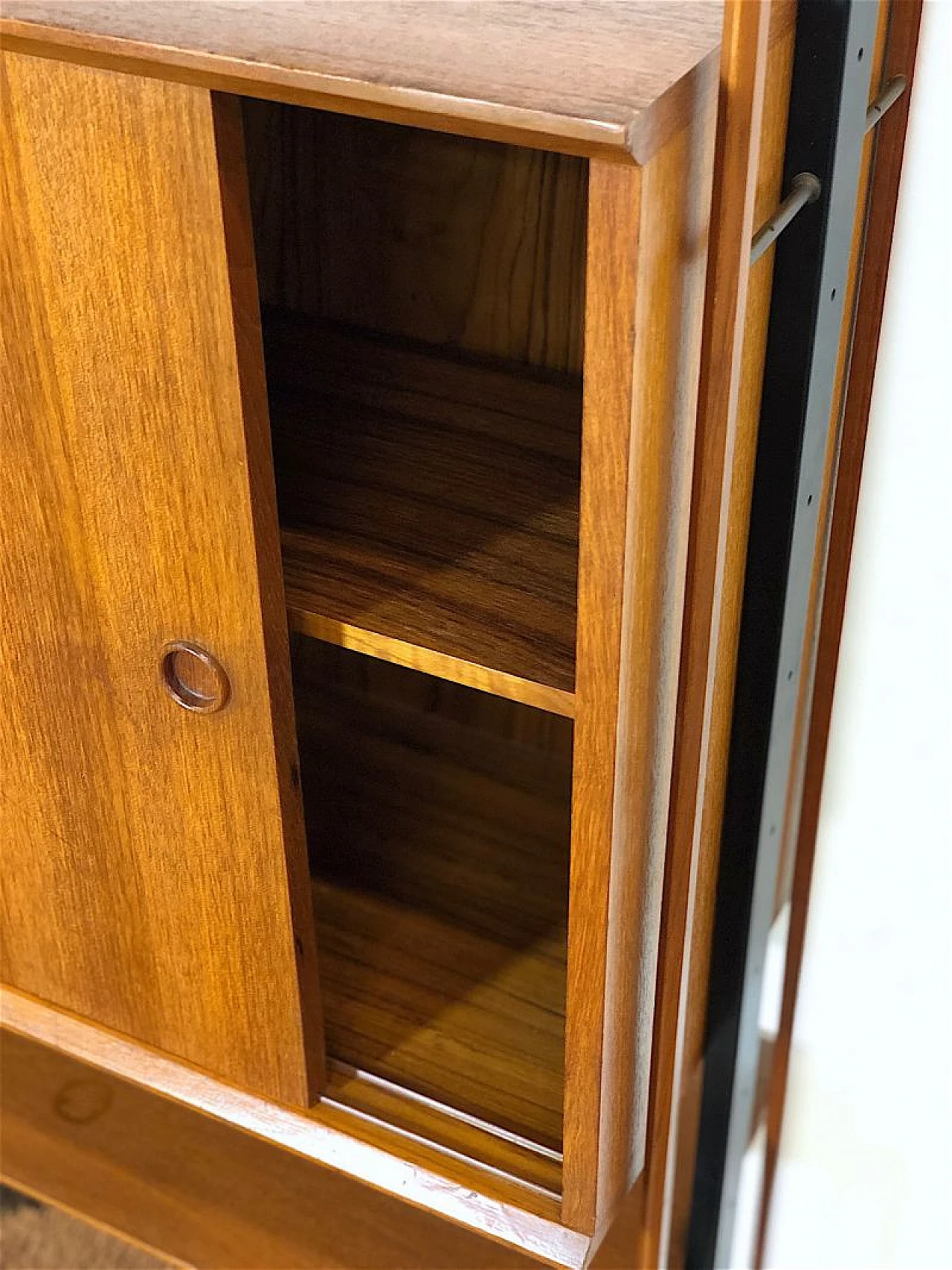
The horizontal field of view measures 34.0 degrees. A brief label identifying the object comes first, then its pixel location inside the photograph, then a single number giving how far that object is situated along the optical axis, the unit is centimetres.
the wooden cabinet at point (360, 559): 51
